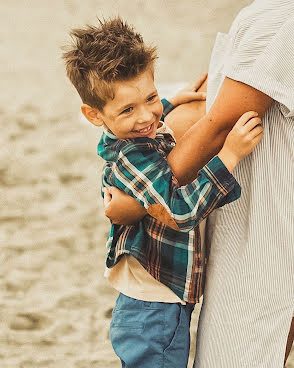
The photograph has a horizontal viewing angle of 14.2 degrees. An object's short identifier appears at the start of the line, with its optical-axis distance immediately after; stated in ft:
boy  6.50
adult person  6.28
